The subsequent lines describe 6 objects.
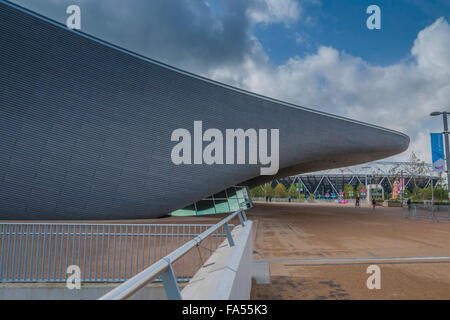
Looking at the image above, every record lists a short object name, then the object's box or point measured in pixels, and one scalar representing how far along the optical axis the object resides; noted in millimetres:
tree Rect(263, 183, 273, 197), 80438
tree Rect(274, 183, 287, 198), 80812
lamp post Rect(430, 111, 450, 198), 20391
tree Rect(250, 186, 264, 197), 82488
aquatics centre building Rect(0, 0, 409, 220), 16062
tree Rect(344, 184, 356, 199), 80625
